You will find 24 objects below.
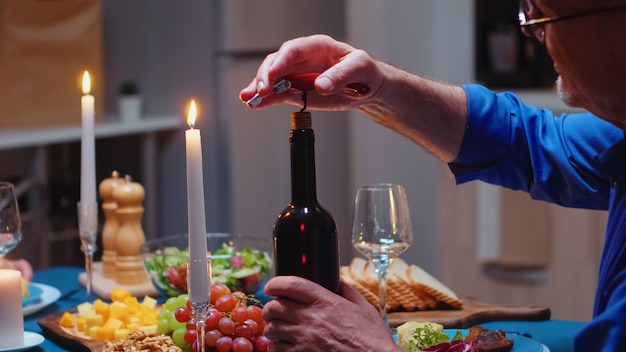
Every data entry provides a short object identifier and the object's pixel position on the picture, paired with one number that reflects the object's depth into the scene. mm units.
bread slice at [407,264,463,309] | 1575
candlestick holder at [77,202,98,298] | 1661
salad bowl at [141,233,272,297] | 1626
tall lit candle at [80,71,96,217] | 1643
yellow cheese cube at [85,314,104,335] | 1447
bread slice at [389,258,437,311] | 1581
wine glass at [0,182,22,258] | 1593
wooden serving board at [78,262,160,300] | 1784
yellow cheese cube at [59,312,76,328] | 1492
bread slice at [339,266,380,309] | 1571
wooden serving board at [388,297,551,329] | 1520
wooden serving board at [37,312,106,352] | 1382
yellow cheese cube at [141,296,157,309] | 1553
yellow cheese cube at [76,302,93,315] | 1512
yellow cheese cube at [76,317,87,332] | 1461
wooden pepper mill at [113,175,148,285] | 1836
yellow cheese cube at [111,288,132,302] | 1546
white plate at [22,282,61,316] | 1626
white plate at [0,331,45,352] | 1385
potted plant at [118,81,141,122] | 3861
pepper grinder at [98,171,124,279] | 1882
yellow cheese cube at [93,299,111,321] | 1459
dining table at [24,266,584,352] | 1445
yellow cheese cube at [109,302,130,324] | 1454
